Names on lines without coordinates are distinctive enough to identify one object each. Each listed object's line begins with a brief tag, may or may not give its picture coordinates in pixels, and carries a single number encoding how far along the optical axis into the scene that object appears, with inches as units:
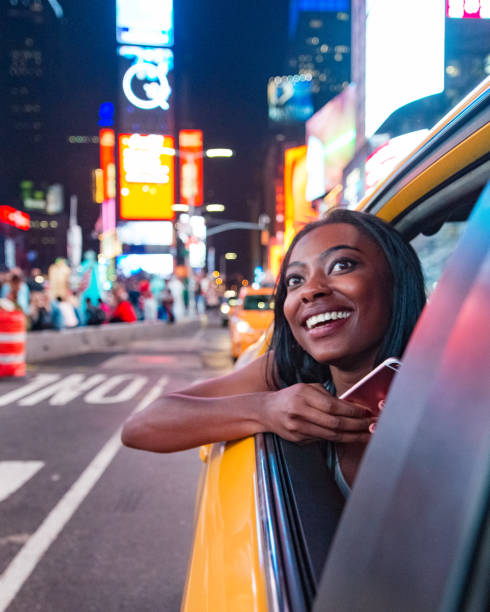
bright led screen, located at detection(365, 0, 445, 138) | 539.8
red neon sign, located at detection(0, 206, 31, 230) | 2529.5
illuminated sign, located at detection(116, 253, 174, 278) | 2650.1
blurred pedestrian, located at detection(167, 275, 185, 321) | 1246.9
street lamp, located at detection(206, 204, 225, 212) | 1291.3
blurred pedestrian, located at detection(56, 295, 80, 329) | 696.9
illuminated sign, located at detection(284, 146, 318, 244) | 1850.4
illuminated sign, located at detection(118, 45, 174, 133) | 2153.1
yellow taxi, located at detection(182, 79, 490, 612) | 24.9
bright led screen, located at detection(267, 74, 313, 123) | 3807.3
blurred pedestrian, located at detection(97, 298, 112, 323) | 843.8
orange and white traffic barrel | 424.8
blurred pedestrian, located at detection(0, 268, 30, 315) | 562.3
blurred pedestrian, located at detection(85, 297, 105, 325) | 803.4
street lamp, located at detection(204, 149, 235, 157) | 962.3
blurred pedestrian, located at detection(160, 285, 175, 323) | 1165.7
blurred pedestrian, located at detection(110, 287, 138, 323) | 898.7
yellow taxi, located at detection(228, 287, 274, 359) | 513.7
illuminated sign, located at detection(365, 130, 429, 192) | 643.5
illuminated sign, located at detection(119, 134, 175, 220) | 1961.1
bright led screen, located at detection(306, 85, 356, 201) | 1048.2
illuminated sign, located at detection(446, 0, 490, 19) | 422.7
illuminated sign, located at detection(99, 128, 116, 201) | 2719.0
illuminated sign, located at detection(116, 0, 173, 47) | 2153.1
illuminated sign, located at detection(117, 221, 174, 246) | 2453.2
